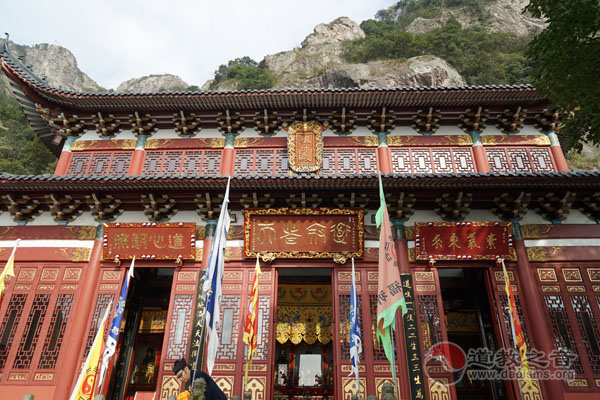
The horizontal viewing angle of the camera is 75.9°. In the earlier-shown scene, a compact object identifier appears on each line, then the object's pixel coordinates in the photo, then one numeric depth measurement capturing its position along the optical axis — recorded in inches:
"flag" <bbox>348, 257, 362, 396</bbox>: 264.5
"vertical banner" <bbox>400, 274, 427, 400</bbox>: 280.7
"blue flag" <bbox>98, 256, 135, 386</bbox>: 276.7
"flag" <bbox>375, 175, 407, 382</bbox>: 228.1
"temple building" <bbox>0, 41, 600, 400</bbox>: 296.2
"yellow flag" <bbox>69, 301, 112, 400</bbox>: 268.2
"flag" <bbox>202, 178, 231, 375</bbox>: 219.5
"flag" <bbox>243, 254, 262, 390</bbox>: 272.2
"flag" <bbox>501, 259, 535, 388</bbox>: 272.0
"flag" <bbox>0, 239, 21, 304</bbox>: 296.5
